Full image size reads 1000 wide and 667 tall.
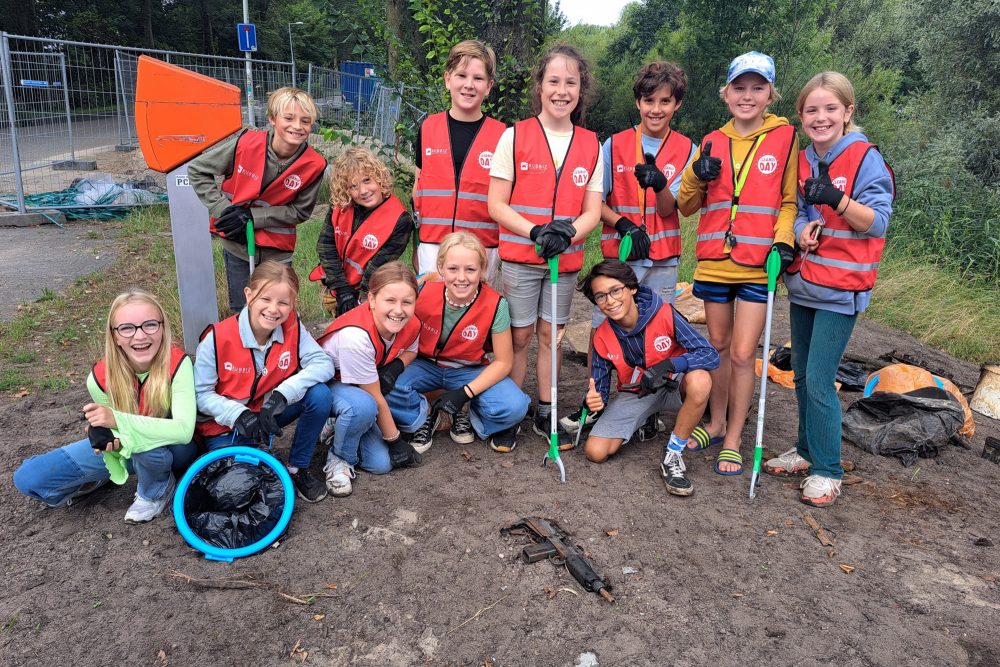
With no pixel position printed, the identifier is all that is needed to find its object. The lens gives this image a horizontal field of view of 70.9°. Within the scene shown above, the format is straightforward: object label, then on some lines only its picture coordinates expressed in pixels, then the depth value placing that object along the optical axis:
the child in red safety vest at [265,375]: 3.31
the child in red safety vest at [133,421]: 3.04
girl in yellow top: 3.54
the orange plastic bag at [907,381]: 4.73
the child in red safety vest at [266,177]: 4.04
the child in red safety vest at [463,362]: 3.87
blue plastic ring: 3.01
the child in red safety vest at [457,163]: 4.05
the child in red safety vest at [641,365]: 3.72
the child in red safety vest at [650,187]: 3.87
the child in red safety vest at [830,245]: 3.26
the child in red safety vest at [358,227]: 4.11
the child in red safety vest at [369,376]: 3.62
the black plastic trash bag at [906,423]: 4.20
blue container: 10.72
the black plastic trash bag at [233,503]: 3.10
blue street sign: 17.08
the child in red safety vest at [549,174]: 3.78
